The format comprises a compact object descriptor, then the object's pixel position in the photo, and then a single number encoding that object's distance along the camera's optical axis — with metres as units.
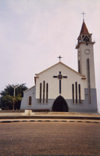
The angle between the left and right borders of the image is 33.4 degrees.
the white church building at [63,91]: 30.62
